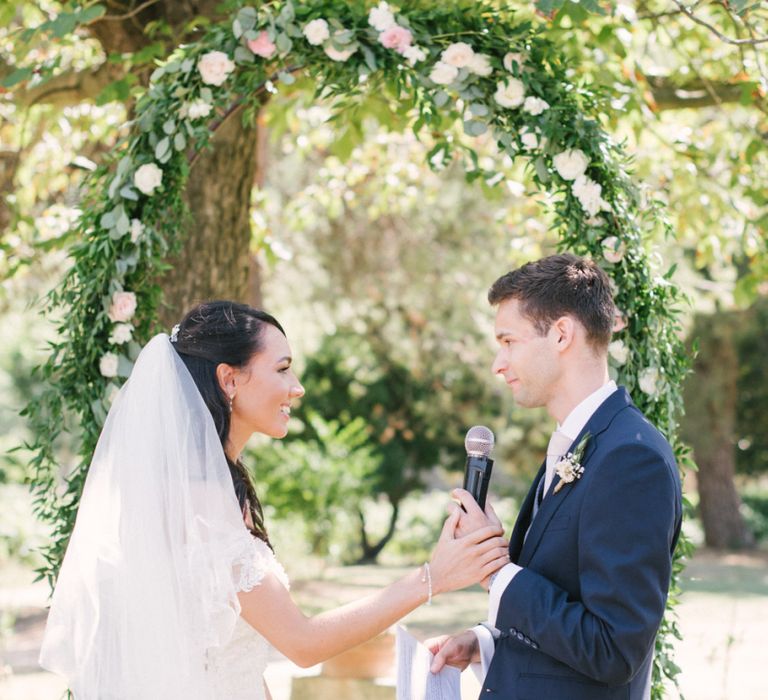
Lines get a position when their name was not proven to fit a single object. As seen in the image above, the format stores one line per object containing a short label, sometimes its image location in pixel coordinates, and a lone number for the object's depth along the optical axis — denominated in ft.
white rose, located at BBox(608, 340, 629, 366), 12.41
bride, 9.31
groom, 7.77
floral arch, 12.42
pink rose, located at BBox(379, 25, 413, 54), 12.25
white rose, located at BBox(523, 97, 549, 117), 12.30
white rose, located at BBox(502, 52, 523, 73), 12.42
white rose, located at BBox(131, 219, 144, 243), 12.80
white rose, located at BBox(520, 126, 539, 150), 12.51
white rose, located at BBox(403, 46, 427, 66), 12.33
